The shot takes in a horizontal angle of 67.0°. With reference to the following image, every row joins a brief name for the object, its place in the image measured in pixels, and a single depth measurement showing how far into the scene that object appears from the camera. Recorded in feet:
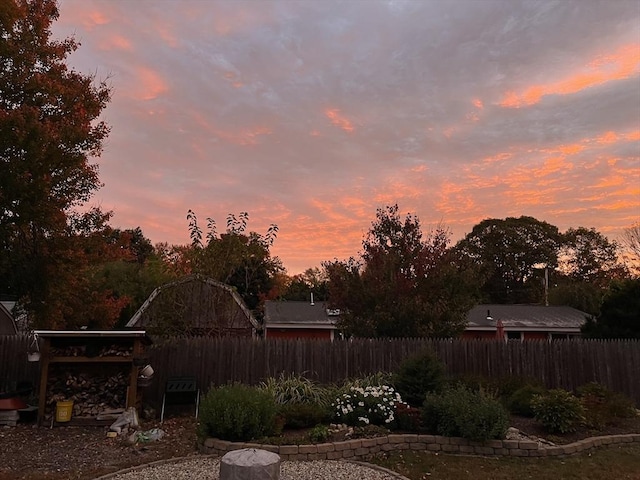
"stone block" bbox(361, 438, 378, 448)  23.65
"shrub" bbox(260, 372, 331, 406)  30.54
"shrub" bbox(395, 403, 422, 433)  25.73
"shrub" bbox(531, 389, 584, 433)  27.02
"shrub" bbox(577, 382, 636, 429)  28.68
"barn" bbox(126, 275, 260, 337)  46.34
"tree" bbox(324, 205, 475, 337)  50.19
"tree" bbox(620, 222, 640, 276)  112.98
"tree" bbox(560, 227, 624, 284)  141.99
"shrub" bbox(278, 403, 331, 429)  26.53
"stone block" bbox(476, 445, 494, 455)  23.91
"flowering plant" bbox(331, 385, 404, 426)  26.53
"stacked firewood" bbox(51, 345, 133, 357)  33.37
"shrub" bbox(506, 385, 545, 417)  31.27
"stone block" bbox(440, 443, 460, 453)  24.06
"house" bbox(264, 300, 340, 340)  73.77
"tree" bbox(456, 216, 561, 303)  148.15
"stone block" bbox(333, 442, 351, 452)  23.11
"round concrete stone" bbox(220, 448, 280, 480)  16.48
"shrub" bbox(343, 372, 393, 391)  31.58
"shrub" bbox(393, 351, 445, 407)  30.17
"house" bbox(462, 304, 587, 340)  79.92
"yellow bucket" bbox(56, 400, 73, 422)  31.50
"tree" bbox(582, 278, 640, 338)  52.85
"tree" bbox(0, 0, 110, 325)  37.50
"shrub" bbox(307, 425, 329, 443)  23.97
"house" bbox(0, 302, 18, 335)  57.77
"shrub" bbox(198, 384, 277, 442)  23.44
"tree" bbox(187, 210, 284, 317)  48.91
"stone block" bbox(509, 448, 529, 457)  23.85
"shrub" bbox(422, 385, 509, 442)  23.88
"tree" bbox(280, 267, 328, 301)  123.54
